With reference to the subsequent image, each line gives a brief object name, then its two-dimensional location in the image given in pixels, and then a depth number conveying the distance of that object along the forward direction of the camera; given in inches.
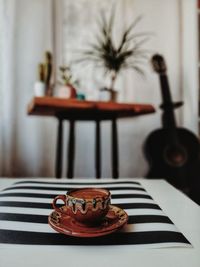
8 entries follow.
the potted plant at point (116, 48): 73.7
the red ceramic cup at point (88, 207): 19.6
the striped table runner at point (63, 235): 19.1
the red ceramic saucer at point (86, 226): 19.0
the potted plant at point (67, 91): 65.3
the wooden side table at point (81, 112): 58.4
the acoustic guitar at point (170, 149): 72.9
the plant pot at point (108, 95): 69.3
